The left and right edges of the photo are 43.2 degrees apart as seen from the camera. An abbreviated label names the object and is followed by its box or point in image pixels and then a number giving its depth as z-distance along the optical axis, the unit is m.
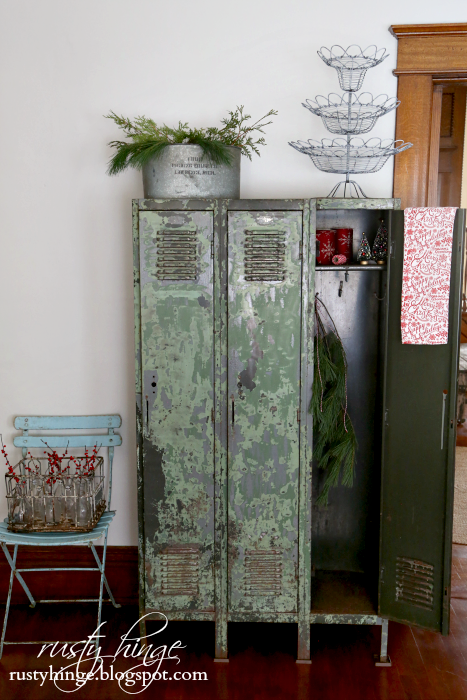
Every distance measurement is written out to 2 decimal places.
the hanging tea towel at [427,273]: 2.50
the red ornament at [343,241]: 2.86
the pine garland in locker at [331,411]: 2.75
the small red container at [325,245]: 2.84
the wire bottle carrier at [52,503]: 2.89
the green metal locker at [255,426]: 2.58
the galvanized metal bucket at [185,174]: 2.64
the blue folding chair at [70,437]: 3.21
